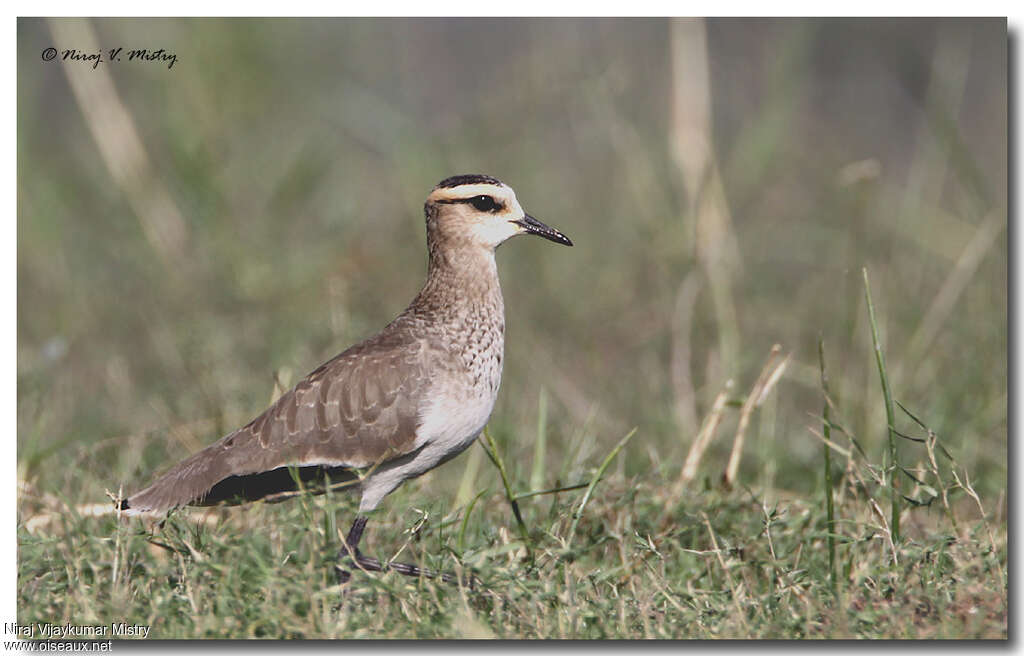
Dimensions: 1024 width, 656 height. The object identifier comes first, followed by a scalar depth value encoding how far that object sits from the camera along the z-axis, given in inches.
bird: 370.3
